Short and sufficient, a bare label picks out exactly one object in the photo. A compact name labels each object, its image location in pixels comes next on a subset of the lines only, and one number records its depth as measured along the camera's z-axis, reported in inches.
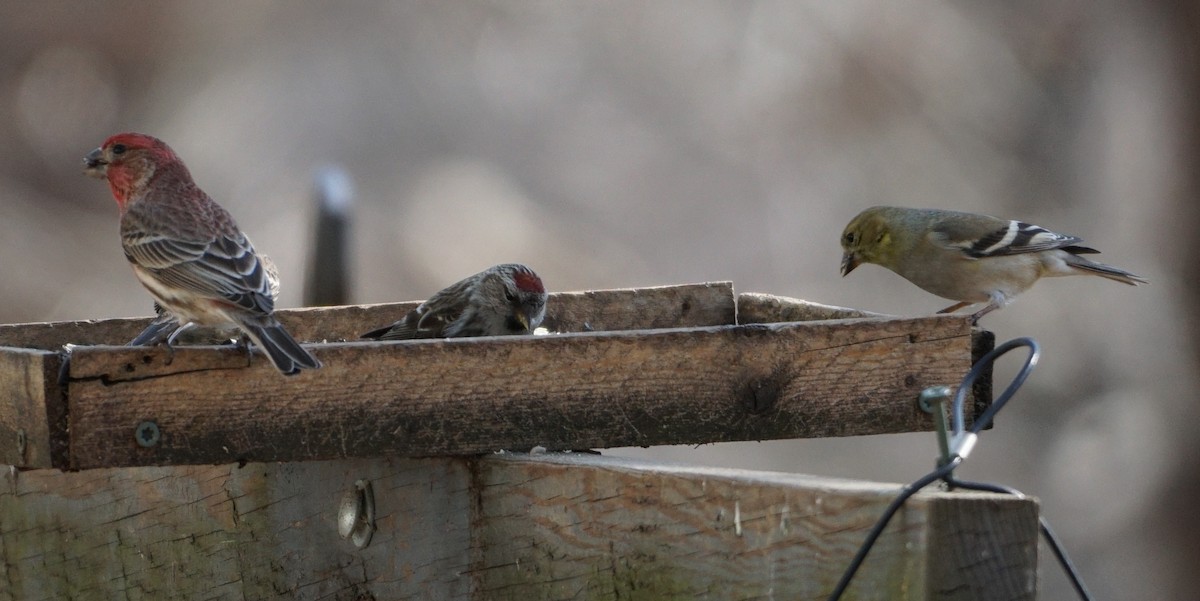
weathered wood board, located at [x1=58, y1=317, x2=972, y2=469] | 214.8
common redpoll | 325.4
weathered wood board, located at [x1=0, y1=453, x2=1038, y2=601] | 151.6
